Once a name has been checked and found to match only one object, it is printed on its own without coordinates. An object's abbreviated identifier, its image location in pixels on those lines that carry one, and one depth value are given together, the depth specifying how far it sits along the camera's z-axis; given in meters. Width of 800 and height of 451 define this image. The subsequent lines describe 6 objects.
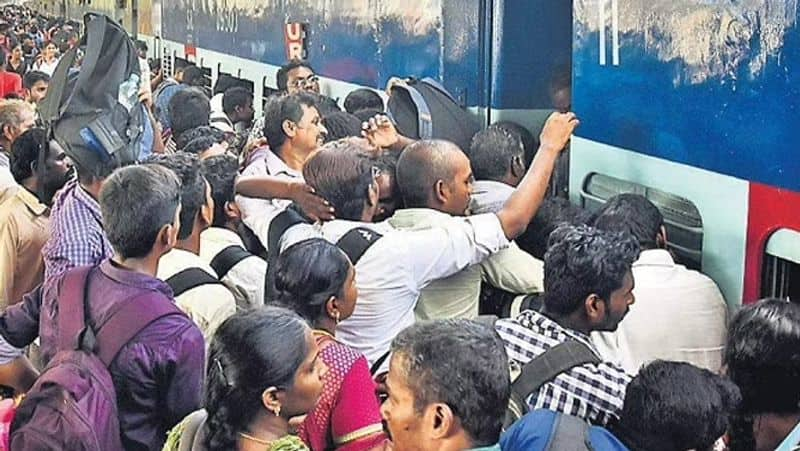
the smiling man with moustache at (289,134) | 4.39
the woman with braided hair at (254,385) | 2.22
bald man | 3.40
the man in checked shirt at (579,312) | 2.52
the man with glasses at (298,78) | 6.11
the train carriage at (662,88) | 2.74
